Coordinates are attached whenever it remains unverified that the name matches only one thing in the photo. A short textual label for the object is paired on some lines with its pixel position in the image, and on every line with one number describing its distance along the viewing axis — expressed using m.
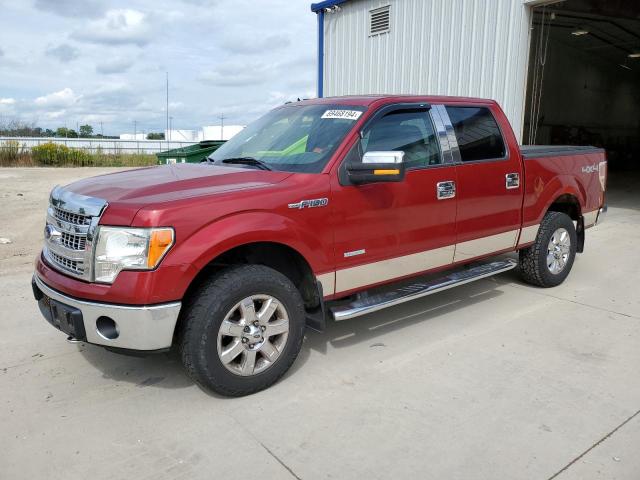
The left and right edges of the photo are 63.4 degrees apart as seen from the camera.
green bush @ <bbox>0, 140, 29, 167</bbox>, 21.61
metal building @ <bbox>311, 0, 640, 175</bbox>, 9.40
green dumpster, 11.93
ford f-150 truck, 2.90
